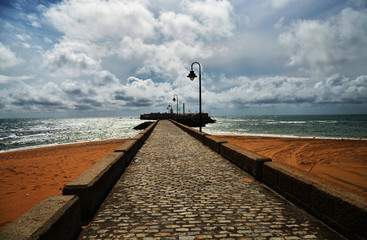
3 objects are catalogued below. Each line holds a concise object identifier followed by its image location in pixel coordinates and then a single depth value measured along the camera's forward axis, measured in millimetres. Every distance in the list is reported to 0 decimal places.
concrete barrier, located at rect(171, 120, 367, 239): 2658
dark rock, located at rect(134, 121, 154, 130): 48269
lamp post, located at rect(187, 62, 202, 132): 15472
